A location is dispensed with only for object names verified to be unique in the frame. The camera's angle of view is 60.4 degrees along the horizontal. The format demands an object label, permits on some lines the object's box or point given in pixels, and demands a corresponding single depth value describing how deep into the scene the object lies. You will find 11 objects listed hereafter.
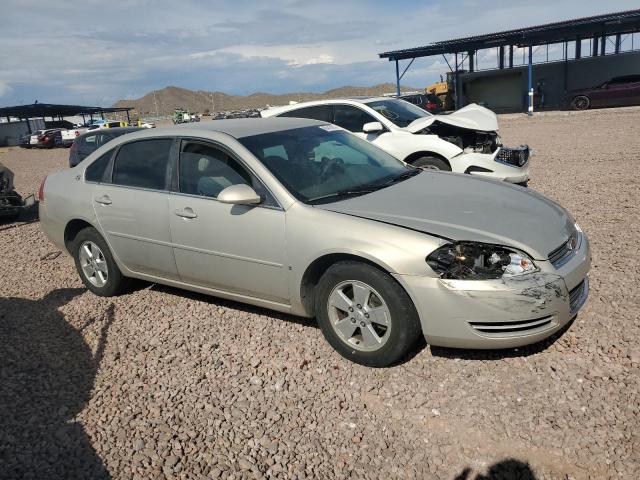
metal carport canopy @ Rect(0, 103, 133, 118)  53.80
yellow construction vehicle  36.00
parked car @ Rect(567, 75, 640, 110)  25.00
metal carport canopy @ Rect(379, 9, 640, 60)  26.16
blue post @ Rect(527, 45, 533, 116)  27.00
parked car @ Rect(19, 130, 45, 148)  37.55
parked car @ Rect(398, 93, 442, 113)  28.37
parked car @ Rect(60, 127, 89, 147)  36.93
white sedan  7.74
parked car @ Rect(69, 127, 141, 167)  13.51
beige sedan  3.30
